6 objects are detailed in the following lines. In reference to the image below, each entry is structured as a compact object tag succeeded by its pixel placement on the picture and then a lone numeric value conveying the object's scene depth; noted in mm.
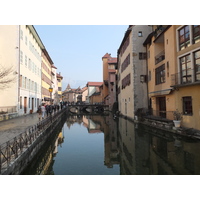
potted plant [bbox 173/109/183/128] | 13531
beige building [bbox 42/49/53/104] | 39312
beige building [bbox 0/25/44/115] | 20844
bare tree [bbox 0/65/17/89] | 19864
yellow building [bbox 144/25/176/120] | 15836
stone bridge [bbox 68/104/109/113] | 52397
